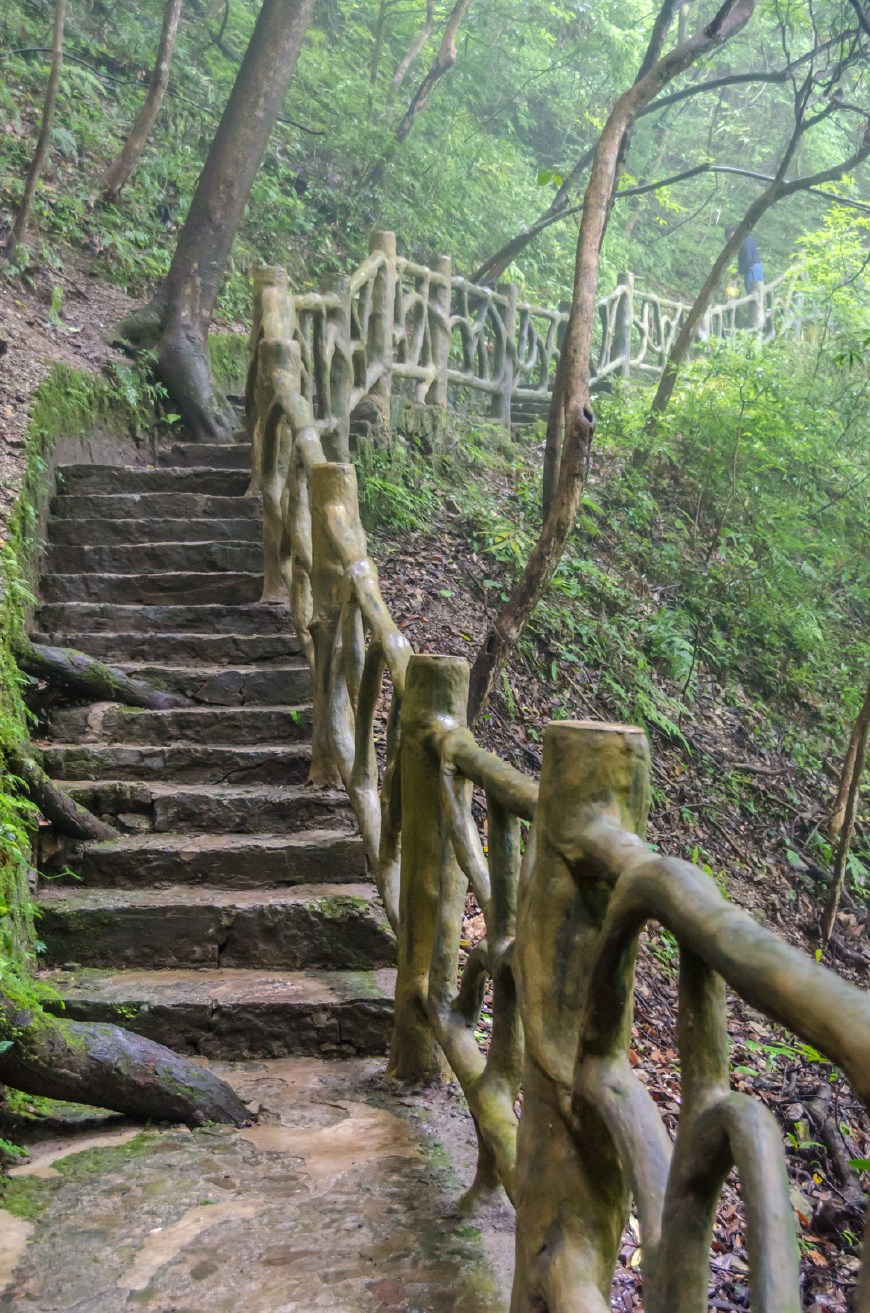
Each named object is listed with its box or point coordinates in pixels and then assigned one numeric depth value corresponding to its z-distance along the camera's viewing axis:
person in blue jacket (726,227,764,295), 18.20
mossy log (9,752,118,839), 3.78
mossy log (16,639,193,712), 4.58
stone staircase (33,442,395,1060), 3.24
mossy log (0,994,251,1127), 2.56
